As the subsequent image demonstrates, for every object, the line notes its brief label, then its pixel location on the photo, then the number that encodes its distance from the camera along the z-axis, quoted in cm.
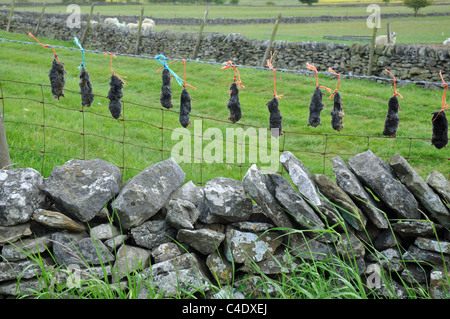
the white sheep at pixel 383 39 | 1972
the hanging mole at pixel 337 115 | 387
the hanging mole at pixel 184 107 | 385
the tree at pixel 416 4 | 3594
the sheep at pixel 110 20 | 2594
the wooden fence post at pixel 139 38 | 1964
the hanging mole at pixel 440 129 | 364
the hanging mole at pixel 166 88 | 395
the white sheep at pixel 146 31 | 1988
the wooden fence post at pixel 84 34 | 2200
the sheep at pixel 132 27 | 2067
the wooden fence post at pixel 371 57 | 1396
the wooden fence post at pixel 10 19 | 2567
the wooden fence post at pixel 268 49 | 1599
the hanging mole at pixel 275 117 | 378
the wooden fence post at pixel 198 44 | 1806
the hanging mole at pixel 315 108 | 380
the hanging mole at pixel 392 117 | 371
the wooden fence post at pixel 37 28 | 2439
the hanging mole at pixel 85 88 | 404
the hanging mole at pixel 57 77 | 401
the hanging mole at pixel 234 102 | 382
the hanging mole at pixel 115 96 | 398
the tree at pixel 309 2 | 5391
